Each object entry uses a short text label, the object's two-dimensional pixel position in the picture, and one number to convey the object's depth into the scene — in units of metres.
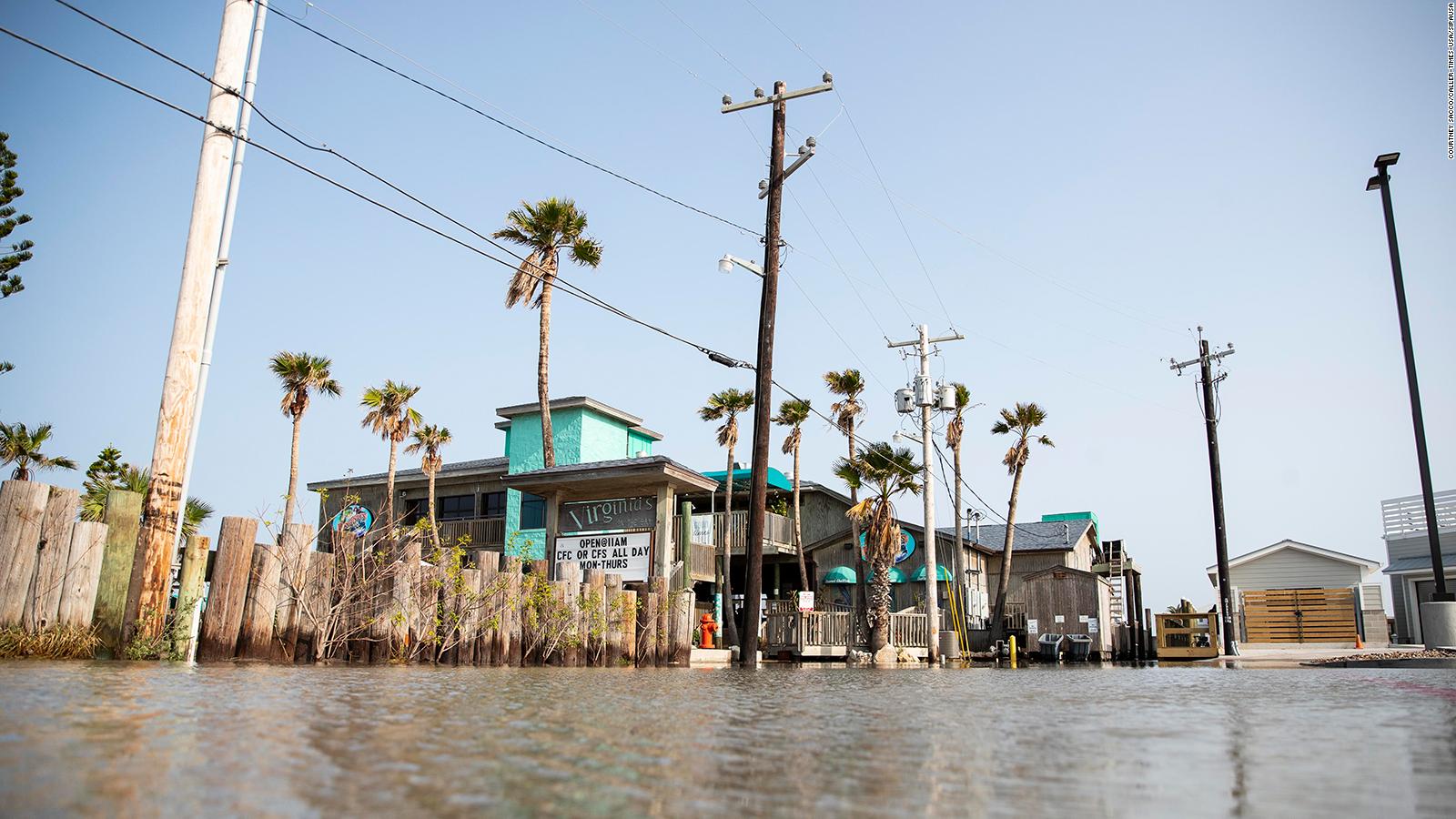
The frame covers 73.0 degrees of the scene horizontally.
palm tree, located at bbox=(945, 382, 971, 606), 36.78
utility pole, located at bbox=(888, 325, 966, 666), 26.52
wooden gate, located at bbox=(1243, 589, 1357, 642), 35.41
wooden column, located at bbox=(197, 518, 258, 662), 9.55
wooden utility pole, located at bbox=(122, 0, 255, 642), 9.30
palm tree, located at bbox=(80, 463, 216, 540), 20.67
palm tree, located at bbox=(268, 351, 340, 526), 33.84
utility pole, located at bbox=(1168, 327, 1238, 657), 29.83
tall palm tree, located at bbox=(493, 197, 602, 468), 31.38
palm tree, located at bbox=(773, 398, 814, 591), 37.97
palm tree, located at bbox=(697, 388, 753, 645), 37.97
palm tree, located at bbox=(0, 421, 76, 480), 28.23
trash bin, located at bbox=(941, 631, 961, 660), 26.84
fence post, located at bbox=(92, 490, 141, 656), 9.02
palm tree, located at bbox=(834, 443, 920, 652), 25.47
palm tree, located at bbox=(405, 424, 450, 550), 36.34
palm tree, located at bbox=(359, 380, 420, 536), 35.97
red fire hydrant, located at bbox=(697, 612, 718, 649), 22.64
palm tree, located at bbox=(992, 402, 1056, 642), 36.91
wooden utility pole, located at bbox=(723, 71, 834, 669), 16.86
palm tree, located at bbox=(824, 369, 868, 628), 39.28
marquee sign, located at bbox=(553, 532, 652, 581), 20.38
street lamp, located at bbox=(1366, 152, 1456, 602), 19.02
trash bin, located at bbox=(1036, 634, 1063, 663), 30.72
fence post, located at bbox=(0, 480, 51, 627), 8.31
